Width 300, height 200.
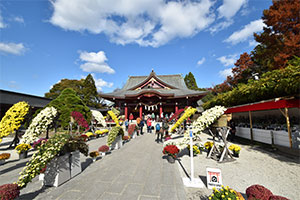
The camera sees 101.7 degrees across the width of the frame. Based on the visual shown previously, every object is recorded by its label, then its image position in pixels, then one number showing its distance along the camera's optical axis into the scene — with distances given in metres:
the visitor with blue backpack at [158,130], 10.79
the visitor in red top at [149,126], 15.73
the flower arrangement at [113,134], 7.65
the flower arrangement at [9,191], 2.68
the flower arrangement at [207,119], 5.74
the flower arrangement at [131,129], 11.88
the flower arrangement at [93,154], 6.21
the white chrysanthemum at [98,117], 15.45
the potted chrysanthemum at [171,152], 5.94
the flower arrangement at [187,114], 11.73
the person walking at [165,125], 10.65
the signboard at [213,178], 3.78
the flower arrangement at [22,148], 7.02
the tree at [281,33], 12.98
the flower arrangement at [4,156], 6.32
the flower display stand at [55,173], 3.95
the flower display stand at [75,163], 4.57
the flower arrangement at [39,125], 5.98
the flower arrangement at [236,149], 6.52
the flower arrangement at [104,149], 7.05
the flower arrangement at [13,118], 6.44
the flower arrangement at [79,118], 11.36
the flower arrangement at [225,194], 2.39
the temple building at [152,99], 23.23
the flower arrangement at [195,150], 6.97
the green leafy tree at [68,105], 14.55
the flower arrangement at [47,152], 3.22
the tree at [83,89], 37.58
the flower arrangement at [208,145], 7.11
